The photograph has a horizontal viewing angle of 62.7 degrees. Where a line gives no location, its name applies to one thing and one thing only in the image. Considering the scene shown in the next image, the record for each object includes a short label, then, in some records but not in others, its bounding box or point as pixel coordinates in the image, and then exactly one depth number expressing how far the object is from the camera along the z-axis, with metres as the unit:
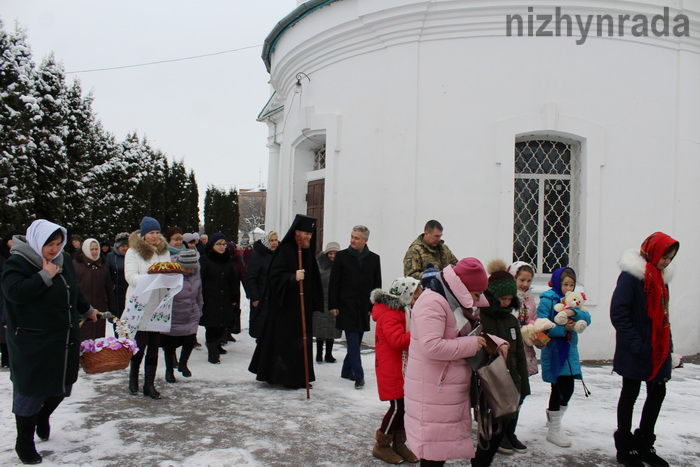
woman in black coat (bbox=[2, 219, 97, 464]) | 3.87
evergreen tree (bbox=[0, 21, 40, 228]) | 11.12
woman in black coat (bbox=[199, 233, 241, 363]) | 7.20
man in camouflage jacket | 6.50
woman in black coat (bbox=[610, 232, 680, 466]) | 4.10
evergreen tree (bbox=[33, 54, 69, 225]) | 12.23
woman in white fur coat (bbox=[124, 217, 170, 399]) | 5.72
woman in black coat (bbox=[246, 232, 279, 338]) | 7.80
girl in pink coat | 3.20
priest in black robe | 6.15
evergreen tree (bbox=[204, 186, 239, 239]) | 31.86
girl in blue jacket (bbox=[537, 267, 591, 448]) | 4.46
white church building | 7.89
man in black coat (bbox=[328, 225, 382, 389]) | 6.55
